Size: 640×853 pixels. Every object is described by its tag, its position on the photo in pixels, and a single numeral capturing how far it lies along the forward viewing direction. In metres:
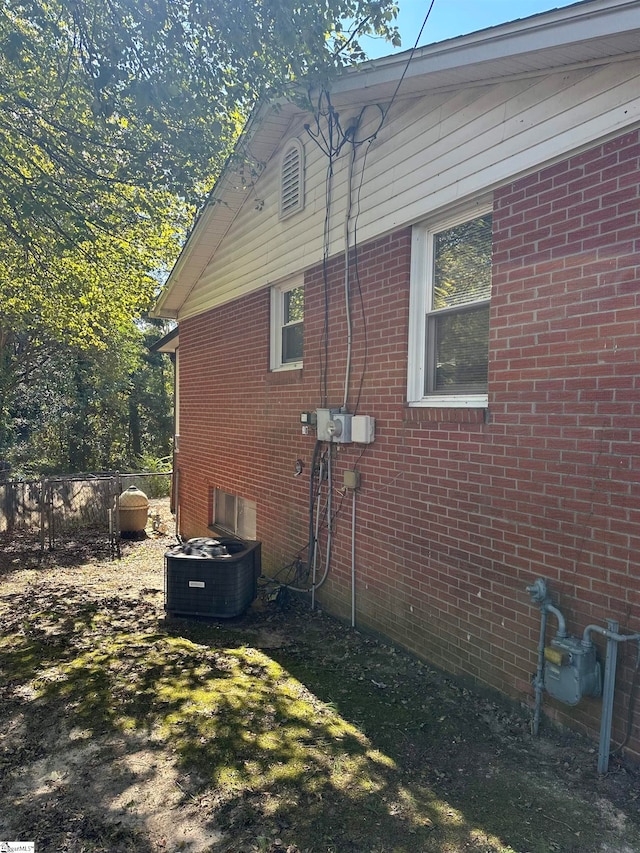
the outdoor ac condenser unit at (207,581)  5.70
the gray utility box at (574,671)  3.03
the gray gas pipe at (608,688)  2.91
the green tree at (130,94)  4.80
